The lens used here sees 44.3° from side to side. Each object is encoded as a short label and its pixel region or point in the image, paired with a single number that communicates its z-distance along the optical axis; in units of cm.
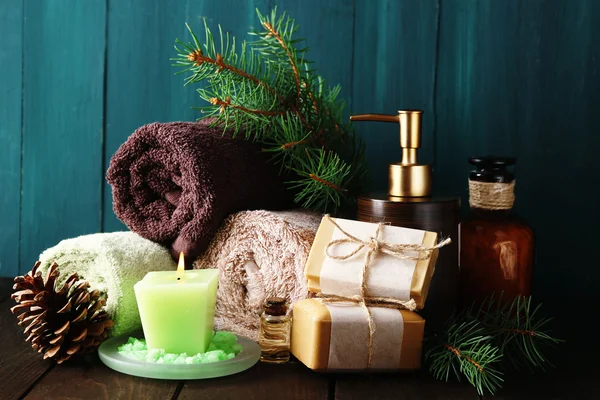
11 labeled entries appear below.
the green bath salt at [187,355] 72
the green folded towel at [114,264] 80
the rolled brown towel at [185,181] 83
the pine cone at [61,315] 76
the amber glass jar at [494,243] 85
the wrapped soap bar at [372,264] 74
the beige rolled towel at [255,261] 81
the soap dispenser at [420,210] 79
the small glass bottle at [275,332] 76
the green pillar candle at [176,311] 72
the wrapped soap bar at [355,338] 71
